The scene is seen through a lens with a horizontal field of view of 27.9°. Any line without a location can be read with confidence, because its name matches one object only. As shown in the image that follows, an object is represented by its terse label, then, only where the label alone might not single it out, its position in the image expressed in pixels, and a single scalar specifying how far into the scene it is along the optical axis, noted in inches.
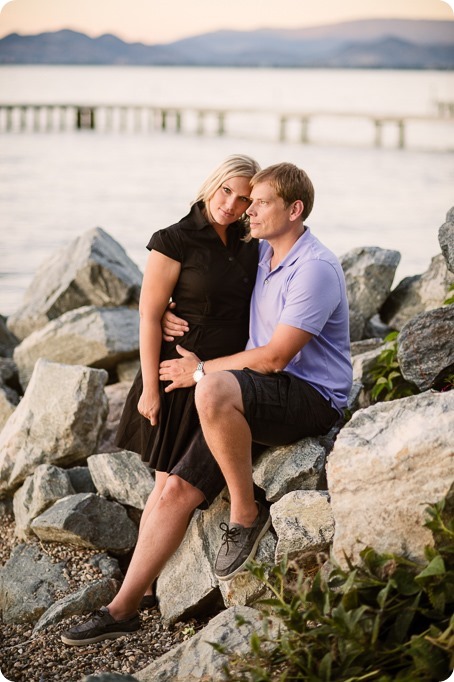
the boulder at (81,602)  157.2
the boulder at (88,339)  226.4
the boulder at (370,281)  226.7
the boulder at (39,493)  182.9
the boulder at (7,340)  269.0
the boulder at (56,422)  192.5
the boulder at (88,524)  172.2
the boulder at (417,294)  213.4
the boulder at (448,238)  169.2
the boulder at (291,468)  147.1
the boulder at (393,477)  116.3
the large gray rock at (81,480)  191.0
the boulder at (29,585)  166.1
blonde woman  148.4
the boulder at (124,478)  177.0
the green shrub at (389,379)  170.6
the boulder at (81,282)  248.8
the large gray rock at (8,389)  228.4
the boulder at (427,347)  157.3
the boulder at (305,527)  137.2
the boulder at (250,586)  144.3
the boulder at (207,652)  124.7
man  139.1
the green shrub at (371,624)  105.7
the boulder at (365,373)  180.7
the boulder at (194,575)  153.8
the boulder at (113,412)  207.0
